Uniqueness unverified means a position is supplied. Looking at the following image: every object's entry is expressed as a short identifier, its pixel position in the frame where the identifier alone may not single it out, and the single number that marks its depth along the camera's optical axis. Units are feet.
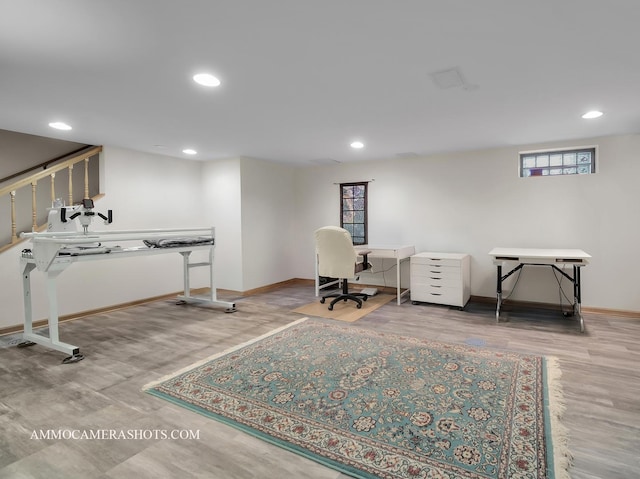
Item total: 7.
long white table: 9.37
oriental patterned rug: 5.29
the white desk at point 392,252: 15.33
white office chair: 14.37
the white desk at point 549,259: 11.52
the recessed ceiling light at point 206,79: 7.52
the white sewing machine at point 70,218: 10.58
